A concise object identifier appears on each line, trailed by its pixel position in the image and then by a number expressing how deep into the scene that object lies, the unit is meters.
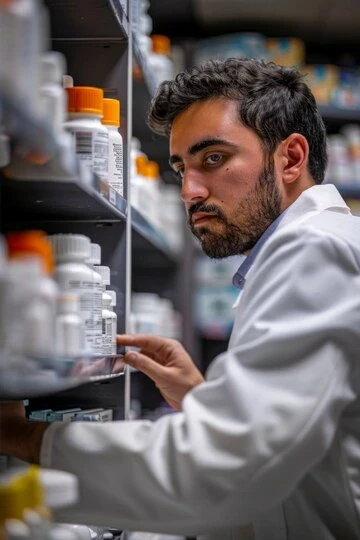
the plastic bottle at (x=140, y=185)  3.00
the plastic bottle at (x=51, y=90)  1.36
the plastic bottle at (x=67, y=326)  1.38
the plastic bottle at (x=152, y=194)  3.38
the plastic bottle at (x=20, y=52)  1.09
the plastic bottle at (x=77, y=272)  1.57
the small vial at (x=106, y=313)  1.99
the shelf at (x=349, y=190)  4.84
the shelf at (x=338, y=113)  4.85
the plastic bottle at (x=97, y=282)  1.75
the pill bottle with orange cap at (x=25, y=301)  1.16
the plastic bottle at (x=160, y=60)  3.56
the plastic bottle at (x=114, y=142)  2.14
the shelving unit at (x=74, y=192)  1.24
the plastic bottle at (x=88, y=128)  1.84
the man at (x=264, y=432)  1.49
